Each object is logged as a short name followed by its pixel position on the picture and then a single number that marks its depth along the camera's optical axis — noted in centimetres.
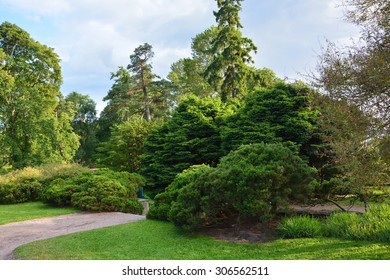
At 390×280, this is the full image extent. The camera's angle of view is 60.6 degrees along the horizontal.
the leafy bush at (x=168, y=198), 805
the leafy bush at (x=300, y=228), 598
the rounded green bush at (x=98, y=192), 1077
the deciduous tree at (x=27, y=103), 1909
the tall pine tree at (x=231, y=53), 1869
